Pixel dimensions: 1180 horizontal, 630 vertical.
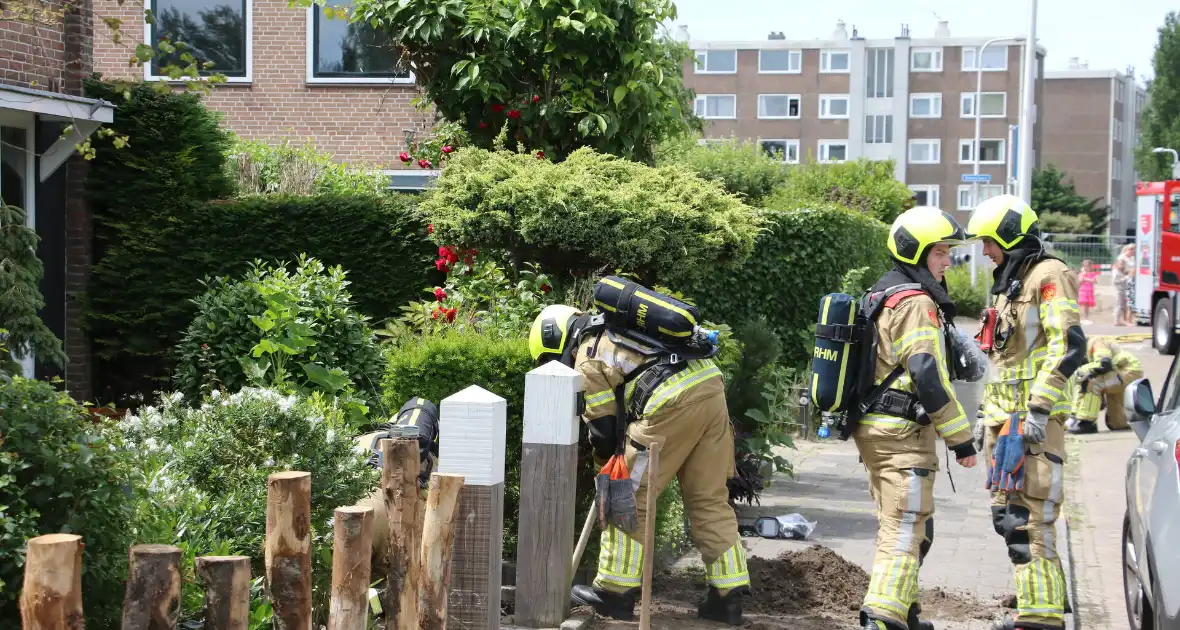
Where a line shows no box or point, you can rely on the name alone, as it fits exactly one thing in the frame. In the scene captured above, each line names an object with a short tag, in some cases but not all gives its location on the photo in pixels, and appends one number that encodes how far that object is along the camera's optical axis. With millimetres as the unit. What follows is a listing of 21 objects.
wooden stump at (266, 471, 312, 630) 3521
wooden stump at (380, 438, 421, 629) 4160
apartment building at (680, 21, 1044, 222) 70500
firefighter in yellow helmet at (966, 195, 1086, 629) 6090
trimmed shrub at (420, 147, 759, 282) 8062
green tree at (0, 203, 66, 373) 7324
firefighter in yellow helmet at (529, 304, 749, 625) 5957
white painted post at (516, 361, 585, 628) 5703
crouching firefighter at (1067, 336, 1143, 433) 12062
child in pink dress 31344
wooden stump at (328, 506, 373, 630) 3615
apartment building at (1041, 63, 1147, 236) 85438
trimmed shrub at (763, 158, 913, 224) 23984
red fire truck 23500
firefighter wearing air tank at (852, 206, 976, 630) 5609
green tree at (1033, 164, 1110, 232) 69375
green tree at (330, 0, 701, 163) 10789
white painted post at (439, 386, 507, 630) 5047
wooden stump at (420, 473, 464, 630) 4133
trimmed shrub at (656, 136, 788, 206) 22914
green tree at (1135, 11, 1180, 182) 67125
